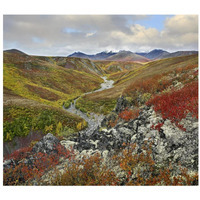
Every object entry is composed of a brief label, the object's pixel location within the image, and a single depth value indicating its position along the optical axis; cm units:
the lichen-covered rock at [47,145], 844
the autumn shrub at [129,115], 1003
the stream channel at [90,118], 2012
